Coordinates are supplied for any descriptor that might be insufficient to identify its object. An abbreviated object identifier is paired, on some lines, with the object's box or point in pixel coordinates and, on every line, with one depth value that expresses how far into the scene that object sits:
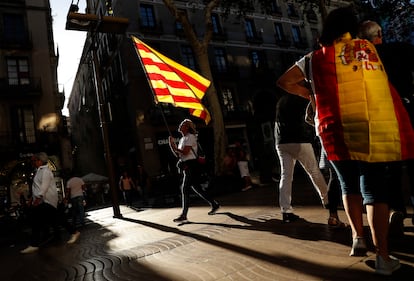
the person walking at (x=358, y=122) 2.05
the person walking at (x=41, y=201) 5.79
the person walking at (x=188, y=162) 5.48
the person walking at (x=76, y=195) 8.81
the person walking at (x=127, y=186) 13.27
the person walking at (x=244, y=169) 10.92
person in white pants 4.05
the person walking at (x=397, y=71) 2.52
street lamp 9.09
